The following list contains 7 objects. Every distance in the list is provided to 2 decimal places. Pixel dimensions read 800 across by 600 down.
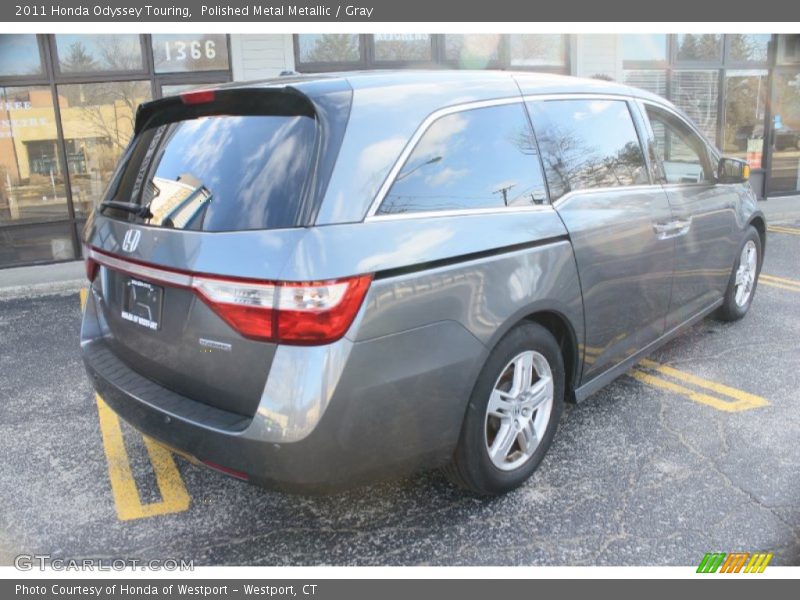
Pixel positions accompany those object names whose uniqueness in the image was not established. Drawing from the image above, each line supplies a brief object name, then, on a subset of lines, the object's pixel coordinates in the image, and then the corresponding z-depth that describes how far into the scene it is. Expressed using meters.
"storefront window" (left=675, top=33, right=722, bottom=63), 11.17
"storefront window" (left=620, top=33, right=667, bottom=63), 10.74
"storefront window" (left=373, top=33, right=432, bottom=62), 9.29
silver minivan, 2.22
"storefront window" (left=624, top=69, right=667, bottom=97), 10.87
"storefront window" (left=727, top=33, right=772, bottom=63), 11.55
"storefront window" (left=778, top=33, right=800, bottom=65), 11.79
